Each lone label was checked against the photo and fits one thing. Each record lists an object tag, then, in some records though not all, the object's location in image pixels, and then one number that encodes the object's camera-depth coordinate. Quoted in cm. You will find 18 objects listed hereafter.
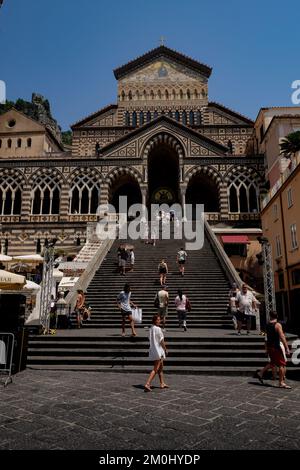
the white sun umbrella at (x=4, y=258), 1956
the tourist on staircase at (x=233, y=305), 1279
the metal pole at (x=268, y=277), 1295
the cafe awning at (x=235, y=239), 2772
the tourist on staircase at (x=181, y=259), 1816
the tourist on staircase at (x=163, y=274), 1640
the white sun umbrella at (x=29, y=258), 2025
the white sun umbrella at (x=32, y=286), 1693
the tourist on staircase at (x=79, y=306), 1349
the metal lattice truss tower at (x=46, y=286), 1201
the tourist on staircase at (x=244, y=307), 1146
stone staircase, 930
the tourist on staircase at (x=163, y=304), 1219
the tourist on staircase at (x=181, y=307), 1253
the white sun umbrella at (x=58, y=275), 1985
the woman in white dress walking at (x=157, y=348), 721
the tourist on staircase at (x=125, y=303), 1109
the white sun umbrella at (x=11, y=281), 1104
